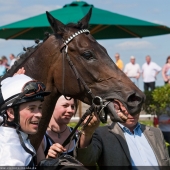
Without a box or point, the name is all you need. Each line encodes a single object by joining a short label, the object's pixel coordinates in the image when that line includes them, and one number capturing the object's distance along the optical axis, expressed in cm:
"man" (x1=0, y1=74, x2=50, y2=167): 286
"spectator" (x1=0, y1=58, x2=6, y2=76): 1568
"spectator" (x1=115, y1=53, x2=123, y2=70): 1780
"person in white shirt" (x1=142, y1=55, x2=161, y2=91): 1675
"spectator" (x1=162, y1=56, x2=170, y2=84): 1642
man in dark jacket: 448
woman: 444
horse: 419
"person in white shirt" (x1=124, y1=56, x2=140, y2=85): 1711
